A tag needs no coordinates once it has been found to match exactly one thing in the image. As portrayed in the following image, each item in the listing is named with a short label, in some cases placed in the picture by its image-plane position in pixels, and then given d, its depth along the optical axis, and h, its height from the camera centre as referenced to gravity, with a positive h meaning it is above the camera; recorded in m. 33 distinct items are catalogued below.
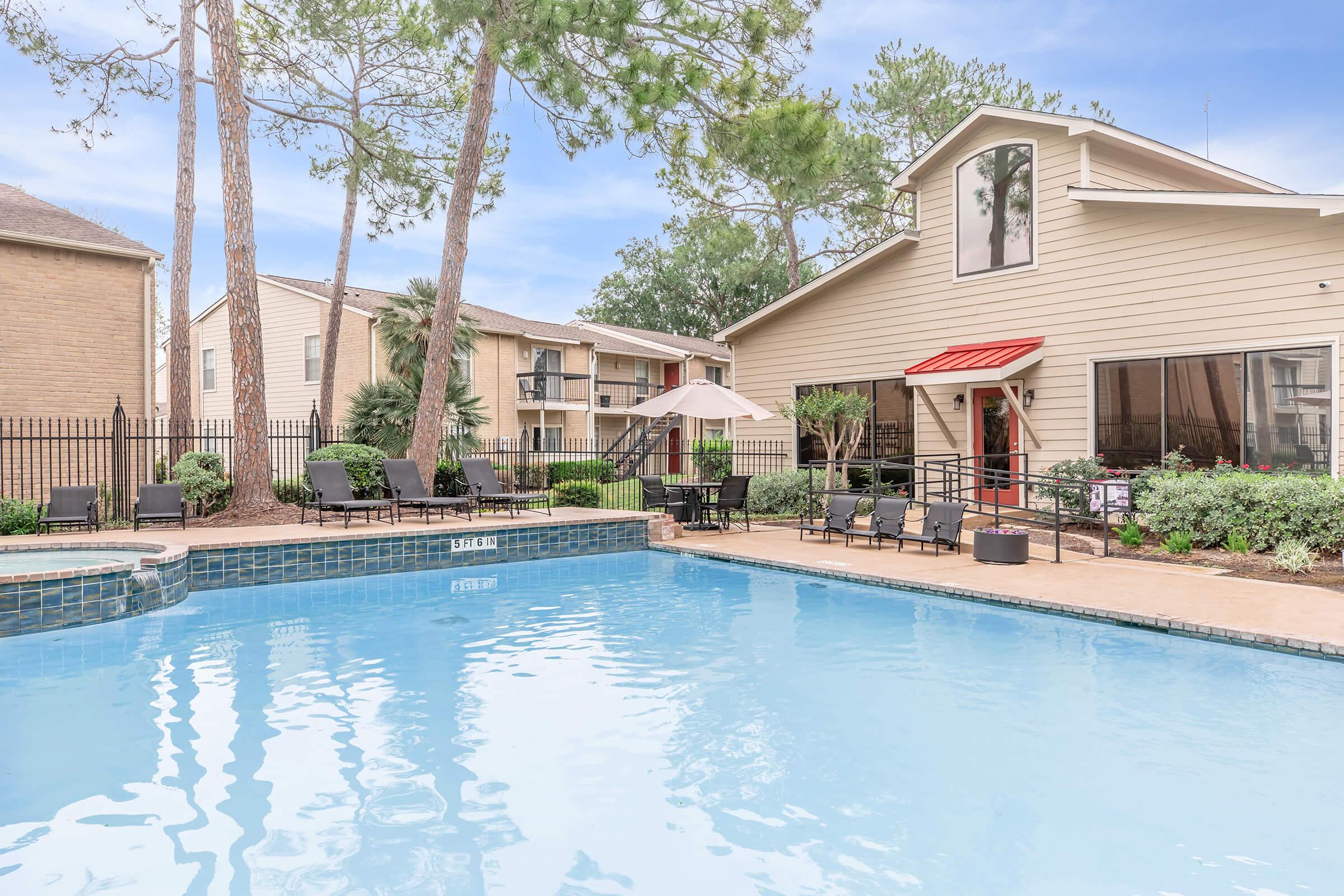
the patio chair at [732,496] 13.95 -0.72
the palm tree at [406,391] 18.09 +1.44
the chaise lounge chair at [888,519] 11.54 -0.94
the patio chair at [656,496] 13.96 -0.71
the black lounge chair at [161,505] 11.92 -0.67
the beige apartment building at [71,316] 14.80 +2.64
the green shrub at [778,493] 16.09 -0.79
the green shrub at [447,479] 15.91 -0.45
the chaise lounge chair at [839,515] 12.23 -0.94
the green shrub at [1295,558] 8.56 -1.13
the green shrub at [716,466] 25.00 -0.42
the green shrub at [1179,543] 9.83 -1.11
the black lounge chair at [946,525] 10.95 -0.97
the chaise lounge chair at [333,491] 11.82 -0.51
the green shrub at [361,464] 13.83 -0.13
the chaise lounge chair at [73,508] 12.03 -0.71
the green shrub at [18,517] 12.13 -0.85
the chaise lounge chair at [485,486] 13.02 -0.48
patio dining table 14.14 -0.91
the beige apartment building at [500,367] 25.27 +2.92
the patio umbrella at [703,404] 13.55 +0.80
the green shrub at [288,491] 16.11 -0.68
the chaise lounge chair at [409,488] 12.46 -0.49
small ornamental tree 14.80 +0.62
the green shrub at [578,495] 16.52 -0.81
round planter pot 9.93 -1.16
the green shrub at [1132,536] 10.45 -1.09
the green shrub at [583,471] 25.69 -0.53
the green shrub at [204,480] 13.06 -0.36
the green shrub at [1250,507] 9.10 -0.68
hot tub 7.39 -1.21
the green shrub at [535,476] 22.22 -0.59
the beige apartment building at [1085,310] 10.54 +2.13
